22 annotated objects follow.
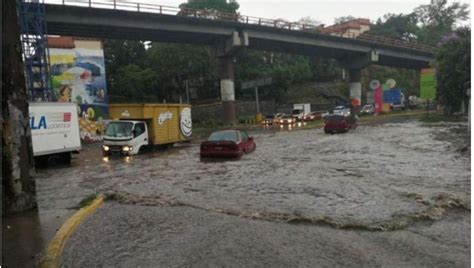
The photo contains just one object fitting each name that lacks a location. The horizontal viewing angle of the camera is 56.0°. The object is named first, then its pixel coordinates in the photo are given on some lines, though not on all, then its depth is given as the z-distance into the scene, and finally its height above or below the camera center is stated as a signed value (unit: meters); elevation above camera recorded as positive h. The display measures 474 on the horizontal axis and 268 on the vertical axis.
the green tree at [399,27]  113.06 +18.84
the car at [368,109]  71.11 -1.56
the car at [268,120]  54.34 -1.93
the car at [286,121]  55.21 -2.16
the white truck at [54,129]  19.72 -0.65
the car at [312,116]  59.47 -1.88
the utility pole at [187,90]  64.31 +2.69
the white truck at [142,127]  24.40 -0.97
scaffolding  36.09 +5.75
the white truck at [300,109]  65.46 -1.00
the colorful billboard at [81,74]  45.59 +4.18
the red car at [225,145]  21.09 -1.82
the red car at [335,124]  37.38 -1.92
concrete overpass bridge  43.03 +8.47
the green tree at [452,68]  46.41 +2.94
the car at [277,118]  54.98 -1.79
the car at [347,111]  63.28 -1.53
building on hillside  113.00 +19.62
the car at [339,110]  63.47 -1.33
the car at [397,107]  77.15 -1.53
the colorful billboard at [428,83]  54.41 +1.63
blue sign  68.62 +0.47
